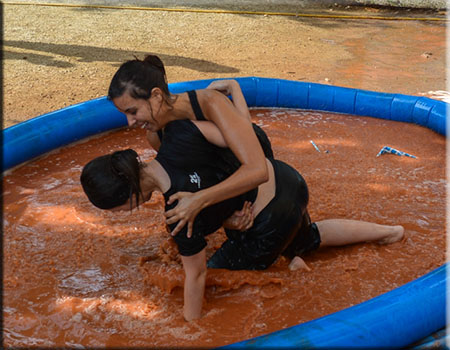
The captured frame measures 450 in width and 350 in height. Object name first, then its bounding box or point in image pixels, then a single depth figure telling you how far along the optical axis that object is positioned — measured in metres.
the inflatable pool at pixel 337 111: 2.04
